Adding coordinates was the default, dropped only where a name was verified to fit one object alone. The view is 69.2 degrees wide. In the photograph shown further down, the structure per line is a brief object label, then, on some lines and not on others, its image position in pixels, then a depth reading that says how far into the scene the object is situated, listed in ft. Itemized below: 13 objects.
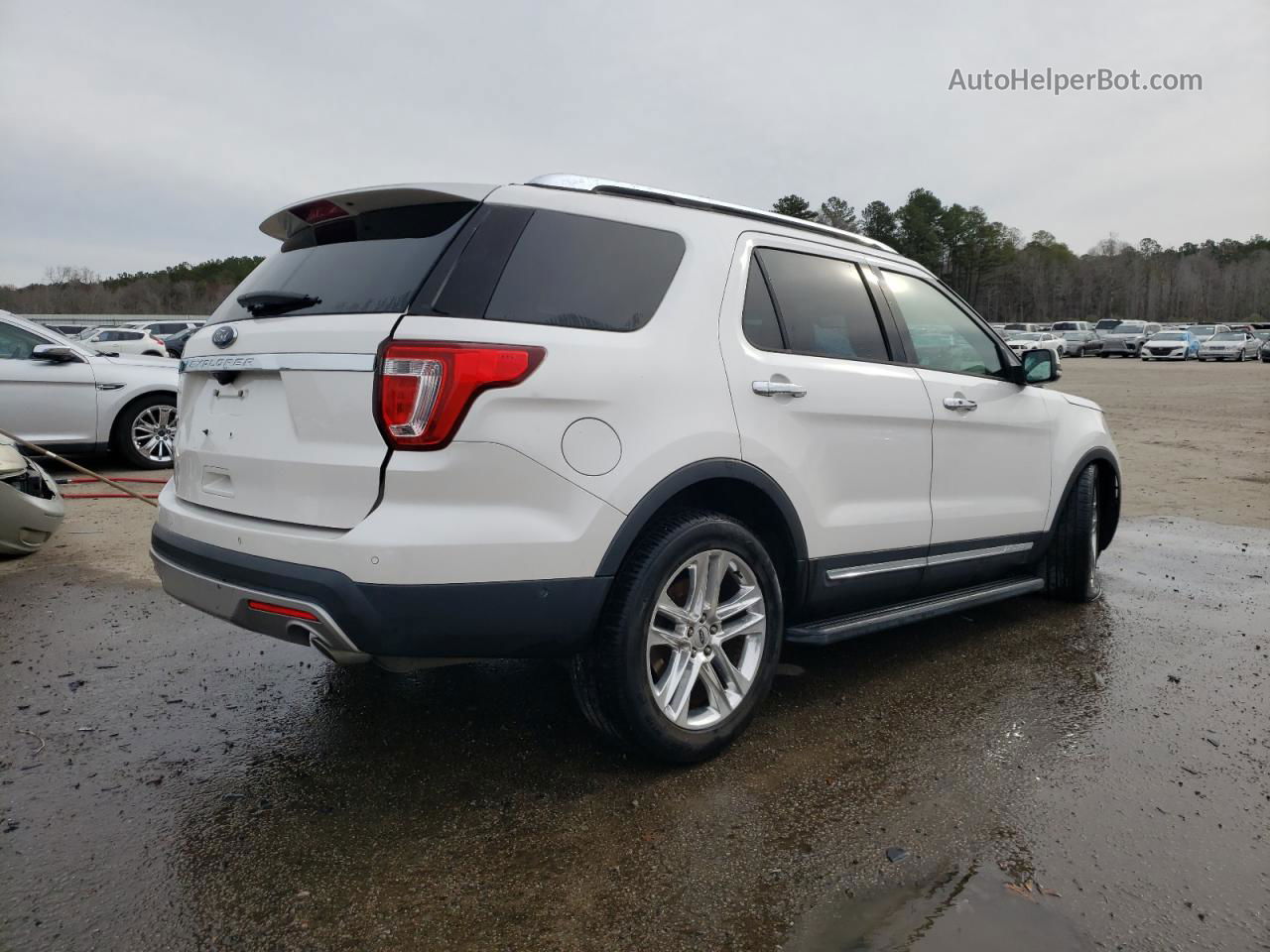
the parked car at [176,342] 94.69
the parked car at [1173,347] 134.82
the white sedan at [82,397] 28.63
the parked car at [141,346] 61.96
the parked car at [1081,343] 160.15
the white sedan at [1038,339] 149.65
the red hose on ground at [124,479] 28.14
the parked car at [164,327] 124.26
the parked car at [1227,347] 133.49
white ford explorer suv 8.36
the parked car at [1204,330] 145.64
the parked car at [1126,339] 148.05
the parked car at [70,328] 156.82
